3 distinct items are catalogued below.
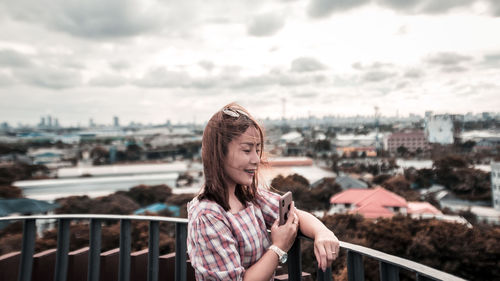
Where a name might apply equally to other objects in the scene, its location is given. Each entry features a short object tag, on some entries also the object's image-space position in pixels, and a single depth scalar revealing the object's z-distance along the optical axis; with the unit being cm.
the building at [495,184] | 2091
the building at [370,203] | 2284
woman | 85
